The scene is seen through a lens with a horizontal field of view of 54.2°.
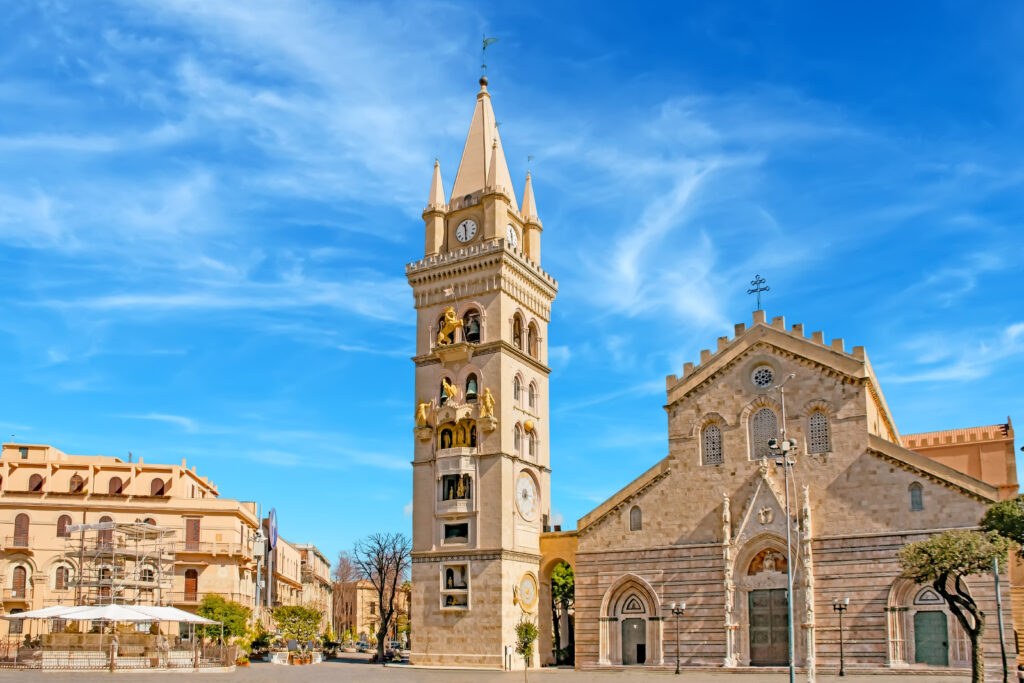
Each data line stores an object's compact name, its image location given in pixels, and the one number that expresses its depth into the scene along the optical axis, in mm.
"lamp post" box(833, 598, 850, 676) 45469
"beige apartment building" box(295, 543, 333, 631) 123375
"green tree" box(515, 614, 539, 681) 52906
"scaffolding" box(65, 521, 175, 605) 54594
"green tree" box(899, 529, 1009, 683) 35994
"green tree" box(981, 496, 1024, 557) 37312
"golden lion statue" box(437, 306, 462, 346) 58469
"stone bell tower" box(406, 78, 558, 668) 53938
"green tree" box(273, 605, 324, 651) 68750
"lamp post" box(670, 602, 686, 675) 48984
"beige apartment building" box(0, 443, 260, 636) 66688
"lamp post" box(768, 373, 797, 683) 36522
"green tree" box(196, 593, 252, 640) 64562
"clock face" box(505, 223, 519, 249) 60250
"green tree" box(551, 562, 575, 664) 75312
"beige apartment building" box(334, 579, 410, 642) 131500
